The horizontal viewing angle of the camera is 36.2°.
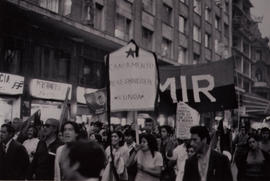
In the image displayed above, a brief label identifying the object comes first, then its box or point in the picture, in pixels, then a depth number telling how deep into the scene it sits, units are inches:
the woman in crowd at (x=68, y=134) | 166.4
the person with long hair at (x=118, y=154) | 186.7
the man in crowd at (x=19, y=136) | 273.1
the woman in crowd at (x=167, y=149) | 270.5
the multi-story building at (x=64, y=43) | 540.1
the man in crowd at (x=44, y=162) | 200.9
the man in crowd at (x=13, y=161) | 209.6
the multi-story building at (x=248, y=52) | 1123.9
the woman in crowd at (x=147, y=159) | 217.6
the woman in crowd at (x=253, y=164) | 237.3
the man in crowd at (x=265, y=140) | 291.9
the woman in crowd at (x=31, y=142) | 265.9
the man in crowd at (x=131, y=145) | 226.5
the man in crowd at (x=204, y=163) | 158.1
